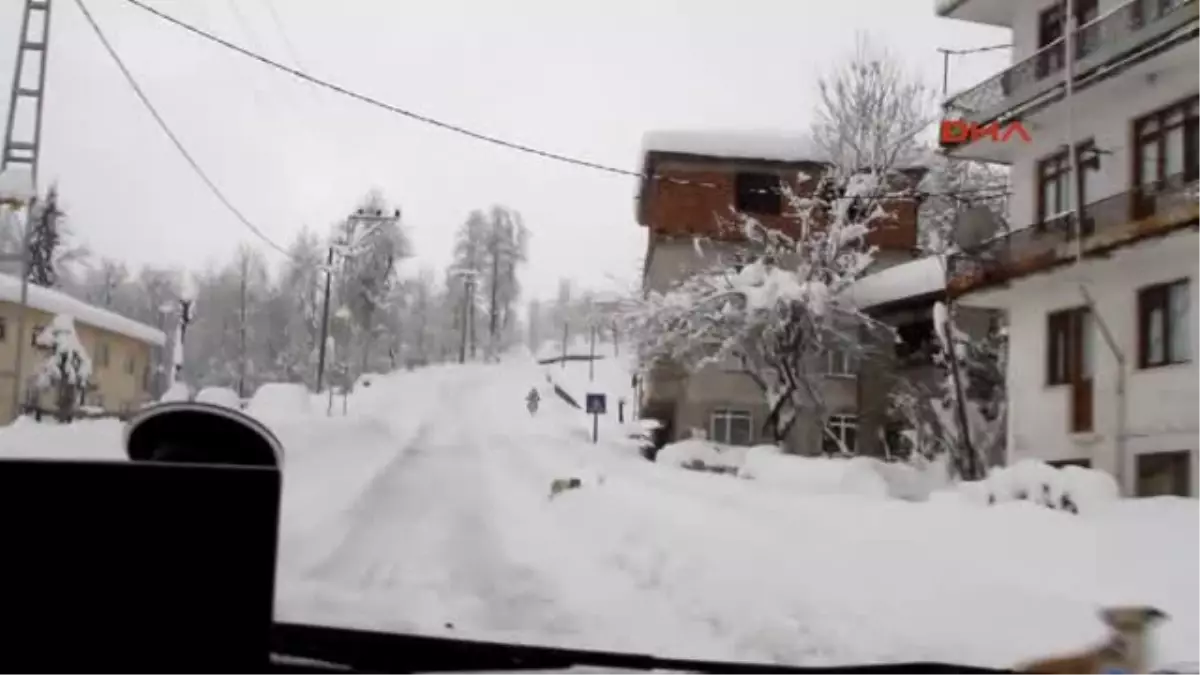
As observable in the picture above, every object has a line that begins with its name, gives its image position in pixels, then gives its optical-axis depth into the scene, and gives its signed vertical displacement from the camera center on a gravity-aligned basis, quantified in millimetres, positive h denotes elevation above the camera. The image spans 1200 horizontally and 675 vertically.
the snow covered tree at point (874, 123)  31078 +7405
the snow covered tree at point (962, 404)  23781 +177
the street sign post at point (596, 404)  30672 -201
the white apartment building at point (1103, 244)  16562 +2565
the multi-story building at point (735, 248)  33969 +4418
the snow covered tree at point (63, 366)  22109 +156
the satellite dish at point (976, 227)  21312 +3302
